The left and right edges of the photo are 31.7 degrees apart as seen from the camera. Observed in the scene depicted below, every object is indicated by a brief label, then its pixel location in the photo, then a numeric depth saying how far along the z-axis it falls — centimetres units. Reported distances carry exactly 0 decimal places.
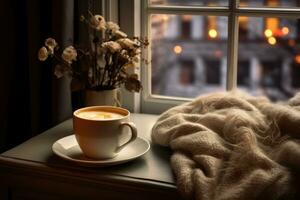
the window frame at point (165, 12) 147
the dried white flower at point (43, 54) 126
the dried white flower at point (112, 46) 129
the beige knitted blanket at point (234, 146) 96
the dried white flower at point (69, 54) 128
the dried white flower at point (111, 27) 136
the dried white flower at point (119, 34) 136
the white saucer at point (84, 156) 112
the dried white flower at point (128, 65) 136
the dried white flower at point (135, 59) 138
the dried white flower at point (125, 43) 132
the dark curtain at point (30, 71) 140
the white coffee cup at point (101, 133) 110
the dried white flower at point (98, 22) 134
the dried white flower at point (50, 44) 130
